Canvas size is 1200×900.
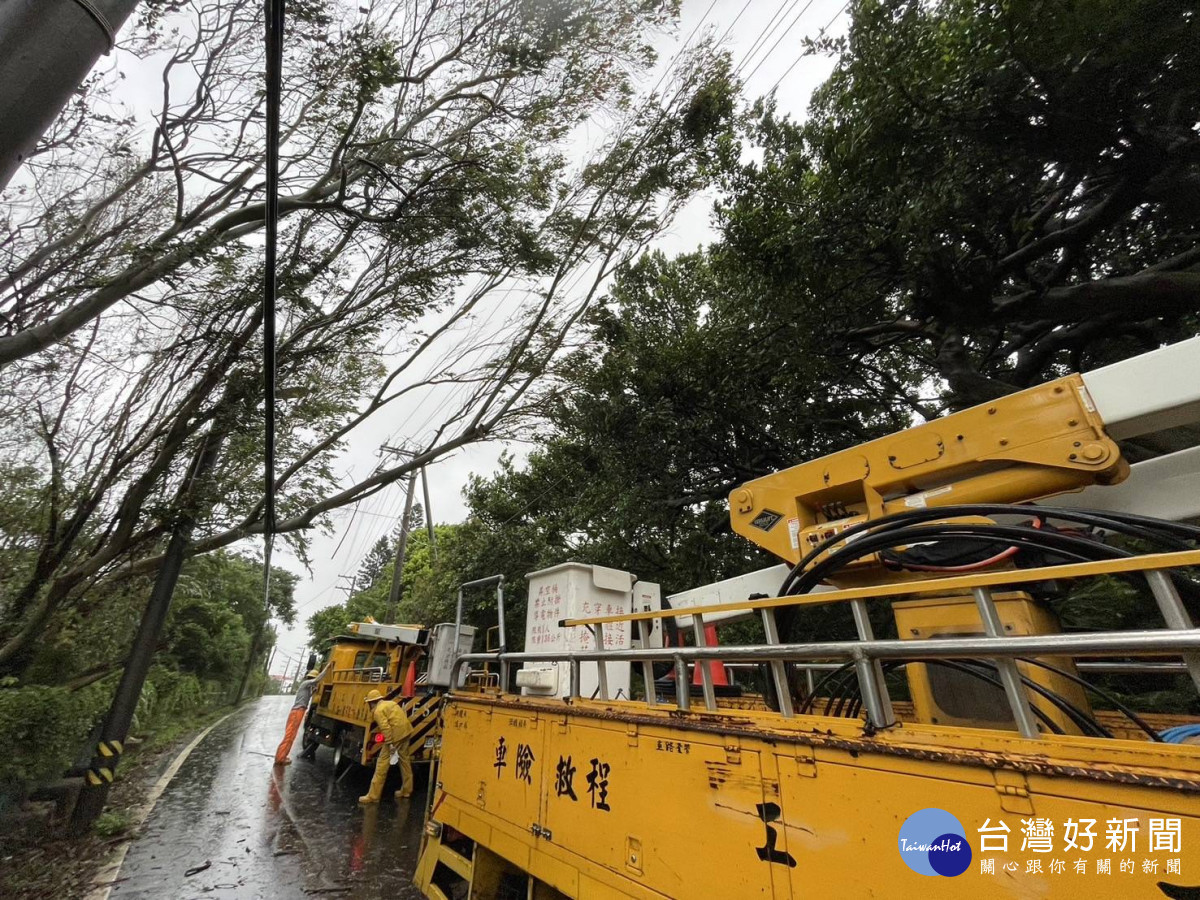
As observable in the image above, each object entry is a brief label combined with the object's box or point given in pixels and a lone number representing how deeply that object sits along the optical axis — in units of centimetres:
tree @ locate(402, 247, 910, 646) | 812
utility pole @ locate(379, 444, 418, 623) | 1672
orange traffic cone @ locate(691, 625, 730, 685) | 339
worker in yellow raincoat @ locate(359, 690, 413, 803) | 751
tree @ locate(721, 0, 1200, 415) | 469
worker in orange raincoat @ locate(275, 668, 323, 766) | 1055
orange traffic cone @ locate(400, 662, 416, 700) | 929
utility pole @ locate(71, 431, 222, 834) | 669
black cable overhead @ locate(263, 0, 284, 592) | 291
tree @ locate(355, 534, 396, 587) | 4603
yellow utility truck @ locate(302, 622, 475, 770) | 830
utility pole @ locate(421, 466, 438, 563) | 1813
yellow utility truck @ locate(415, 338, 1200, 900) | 128
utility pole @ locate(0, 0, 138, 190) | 140
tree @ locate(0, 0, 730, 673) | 619
